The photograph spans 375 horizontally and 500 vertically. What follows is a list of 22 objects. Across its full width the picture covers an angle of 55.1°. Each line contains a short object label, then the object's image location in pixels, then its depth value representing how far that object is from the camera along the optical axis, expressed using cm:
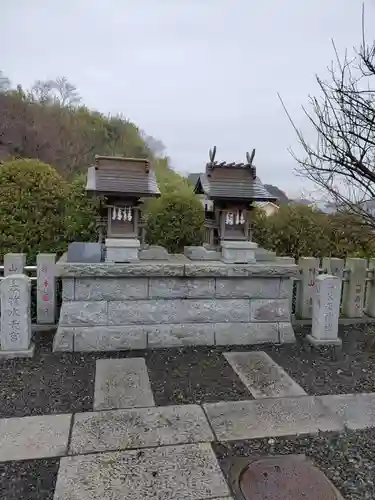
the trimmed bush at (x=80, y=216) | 629
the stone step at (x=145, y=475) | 225
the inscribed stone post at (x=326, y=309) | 493
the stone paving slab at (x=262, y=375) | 370
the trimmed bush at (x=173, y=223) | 695
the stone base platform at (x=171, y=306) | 469
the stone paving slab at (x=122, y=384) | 342
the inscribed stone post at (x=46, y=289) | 520
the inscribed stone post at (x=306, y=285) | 591
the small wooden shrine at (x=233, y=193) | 504
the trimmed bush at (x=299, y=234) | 730
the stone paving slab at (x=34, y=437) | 264
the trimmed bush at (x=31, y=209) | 601
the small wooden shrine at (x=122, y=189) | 471
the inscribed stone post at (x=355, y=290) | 612
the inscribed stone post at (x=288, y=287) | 516
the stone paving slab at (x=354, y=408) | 315
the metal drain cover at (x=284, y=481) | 229
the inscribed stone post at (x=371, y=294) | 639
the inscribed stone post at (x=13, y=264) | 523
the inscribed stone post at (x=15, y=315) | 429
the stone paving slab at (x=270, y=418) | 297
